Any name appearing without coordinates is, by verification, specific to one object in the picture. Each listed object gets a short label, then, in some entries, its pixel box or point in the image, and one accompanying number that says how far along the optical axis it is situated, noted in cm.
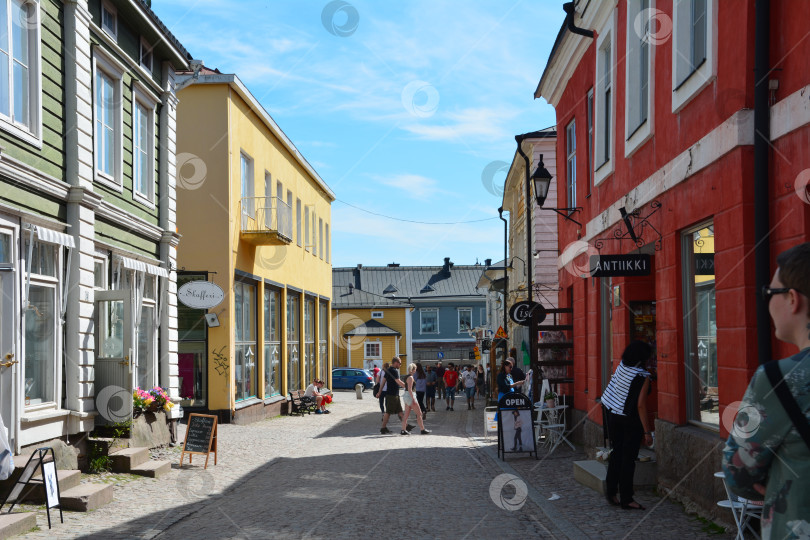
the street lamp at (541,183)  1541
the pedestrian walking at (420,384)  2466
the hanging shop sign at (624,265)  1028
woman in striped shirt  865
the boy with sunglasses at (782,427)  265
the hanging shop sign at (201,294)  1825
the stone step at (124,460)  1139
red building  685
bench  2742
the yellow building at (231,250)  2133
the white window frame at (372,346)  5991
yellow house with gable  6006
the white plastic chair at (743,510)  607
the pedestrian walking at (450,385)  3090
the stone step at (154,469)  1137
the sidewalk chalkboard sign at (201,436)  1255
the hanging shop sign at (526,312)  1634
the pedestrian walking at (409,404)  1880
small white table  1418
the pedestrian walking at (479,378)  3966
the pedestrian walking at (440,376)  3518
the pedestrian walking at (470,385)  3216
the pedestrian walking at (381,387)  2102
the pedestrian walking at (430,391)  2895
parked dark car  5238
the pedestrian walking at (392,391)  1980
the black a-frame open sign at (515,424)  1343
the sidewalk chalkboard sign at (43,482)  793
